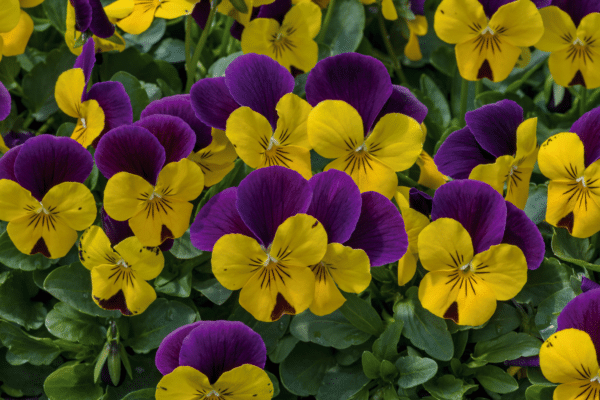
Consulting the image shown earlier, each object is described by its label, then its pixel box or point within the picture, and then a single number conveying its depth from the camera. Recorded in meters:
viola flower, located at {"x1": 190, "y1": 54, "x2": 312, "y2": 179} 0.68
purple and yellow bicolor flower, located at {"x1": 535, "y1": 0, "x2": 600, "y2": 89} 0.73
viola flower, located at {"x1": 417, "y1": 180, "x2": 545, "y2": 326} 0.67
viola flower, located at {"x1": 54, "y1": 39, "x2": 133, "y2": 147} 0.70
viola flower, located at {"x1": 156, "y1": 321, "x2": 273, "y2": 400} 0.66
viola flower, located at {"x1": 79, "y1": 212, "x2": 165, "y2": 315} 0.69
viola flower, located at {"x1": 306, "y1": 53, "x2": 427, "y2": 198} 0.68
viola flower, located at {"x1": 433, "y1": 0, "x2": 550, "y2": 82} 0.72
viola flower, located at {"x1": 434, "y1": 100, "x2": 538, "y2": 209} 0.69
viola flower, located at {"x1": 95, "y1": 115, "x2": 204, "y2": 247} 0.68
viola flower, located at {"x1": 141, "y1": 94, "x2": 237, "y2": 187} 0.70
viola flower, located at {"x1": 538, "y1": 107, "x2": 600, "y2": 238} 0.69
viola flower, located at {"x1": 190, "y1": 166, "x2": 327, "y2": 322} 0.66
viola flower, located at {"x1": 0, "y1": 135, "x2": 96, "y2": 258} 0.69
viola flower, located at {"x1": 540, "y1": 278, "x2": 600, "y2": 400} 0.66
